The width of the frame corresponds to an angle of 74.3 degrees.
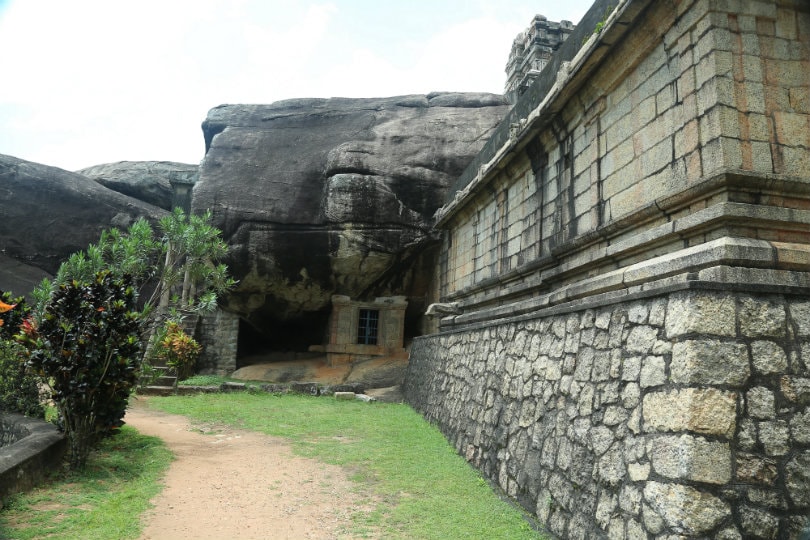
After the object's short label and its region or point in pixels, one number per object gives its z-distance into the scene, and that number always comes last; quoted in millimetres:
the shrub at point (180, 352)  13633
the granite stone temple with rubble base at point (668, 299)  2990
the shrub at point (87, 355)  5484
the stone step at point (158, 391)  11656
